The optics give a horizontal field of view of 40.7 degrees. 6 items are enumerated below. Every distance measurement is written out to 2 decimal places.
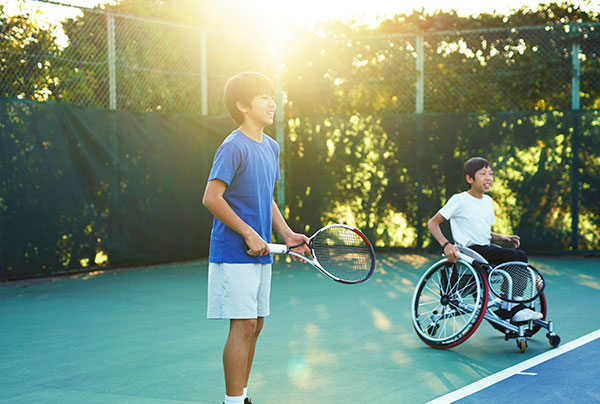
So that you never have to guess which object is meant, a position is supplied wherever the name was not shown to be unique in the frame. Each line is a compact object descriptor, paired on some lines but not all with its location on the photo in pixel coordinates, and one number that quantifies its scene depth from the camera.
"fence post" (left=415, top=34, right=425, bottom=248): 11.29
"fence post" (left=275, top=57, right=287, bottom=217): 11.62
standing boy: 3.54
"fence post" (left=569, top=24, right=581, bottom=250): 10.65
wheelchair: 5.23
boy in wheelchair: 5.46
